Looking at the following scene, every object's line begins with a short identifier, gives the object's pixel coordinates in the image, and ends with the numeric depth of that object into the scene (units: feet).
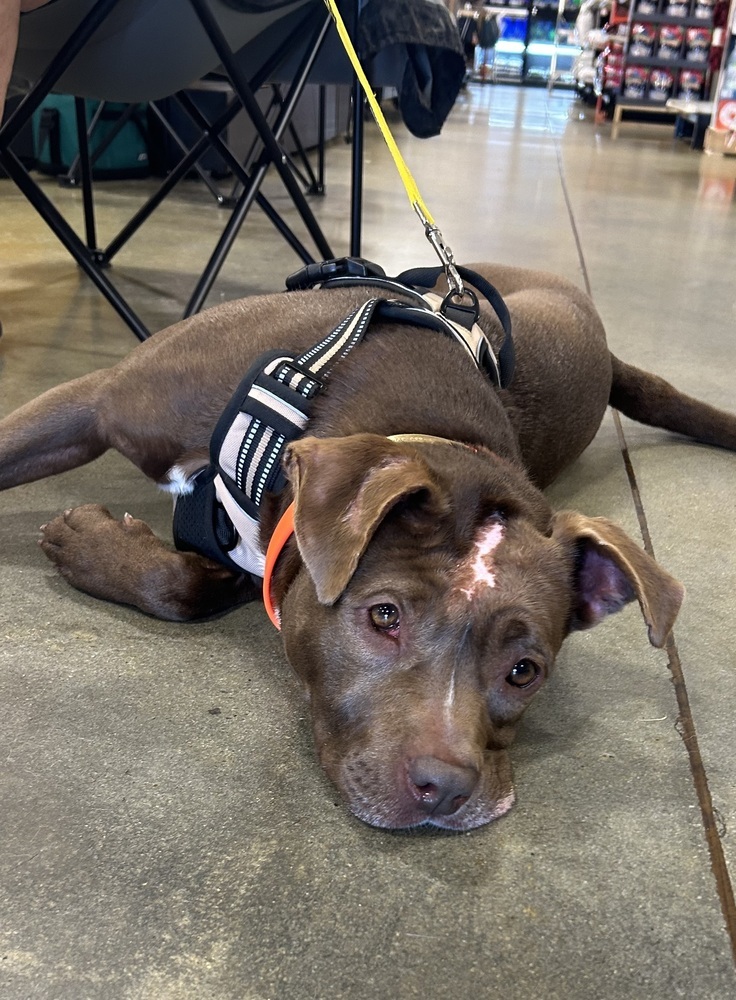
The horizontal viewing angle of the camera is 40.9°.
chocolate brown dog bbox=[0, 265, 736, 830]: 4.82
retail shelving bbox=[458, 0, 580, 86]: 78.12
